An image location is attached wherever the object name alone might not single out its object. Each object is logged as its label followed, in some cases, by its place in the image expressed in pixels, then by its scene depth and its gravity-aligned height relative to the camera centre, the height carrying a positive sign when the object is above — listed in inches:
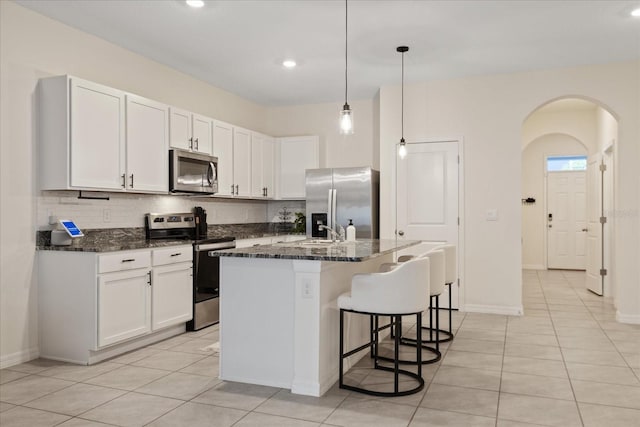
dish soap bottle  167.6 -6.2
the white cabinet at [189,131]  191.2 +36.5
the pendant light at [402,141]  182.9 +30.6
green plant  261.1 -4.0
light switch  218.1 +0.9
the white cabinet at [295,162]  267.4 +31.2
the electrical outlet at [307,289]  118.9 -18.3
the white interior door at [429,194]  225.1 +10.8
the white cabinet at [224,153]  220.5 +30.3
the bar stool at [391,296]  116.0 -19.8
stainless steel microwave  188.2 +18.8
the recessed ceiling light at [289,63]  199.1 +65.9
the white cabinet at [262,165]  252.4 +28.4
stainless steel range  186.4 -15.0
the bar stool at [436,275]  149.3 -18.9
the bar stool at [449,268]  167.6 -18.8
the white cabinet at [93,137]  147.7 +26.6
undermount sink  143.1 -8.8
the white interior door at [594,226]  261.3 -5.3
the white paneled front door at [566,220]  365.1 -2.8
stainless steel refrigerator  232.8 +8.7
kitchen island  118.5 -25.8
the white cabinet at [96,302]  143.6 -27.1
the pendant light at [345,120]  139.9 +28.8
